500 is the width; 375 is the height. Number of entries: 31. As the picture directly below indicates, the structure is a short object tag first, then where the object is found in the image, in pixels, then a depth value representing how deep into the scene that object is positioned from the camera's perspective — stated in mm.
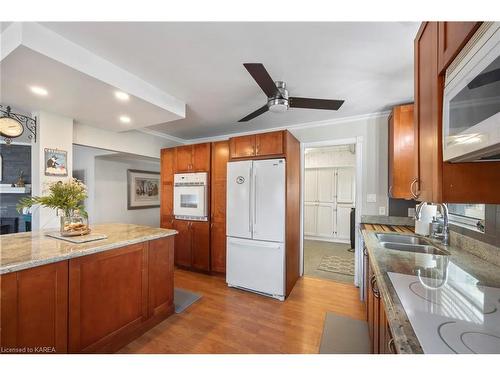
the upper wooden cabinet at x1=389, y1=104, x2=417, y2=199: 2350
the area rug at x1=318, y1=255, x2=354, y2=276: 3676
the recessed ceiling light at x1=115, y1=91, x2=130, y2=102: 2004
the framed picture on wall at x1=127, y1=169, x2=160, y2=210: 5121
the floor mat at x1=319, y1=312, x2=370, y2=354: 1802
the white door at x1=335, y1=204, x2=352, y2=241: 5523
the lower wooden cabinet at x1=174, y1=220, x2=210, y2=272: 3471
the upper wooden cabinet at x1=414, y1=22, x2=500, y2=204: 955
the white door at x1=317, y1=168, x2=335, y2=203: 5754
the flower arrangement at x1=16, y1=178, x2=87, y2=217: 1757
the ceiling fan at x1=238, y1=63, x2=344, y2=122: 1862
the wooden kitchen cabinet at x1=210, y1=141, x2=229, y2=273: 3371
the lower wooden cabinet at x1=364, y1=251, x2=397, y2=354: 907
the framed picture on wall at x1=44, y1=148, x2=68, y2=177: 2541
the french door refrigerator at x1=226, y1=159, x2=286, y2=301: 2672
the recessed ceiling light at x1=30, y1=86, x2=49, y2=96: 1895
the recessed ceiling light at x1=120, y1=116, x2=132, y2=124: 2638
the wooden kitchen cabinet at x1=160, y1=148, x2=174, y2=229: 3844
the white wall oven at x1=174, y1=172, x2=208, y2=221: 3449
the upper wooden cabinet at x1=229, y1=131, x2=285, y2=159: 2738
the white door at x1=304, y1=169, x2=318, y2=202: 5961
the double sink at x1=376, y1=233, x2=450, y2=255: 1753
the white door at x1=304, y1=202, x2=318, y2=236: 5929
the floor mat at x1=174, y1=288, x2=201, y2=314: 2447
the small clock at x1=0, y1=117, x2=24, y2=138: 2186
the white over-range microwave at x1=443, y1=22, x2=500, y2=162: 651
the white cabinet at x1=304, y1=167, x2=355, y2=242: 5555
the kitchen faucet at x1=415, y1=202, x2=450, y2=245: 1856
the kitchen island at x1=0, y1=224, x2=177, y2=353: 1238
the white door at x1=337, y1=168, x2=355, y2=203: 5520
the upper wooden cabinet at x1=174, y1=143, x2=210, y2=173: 3510
